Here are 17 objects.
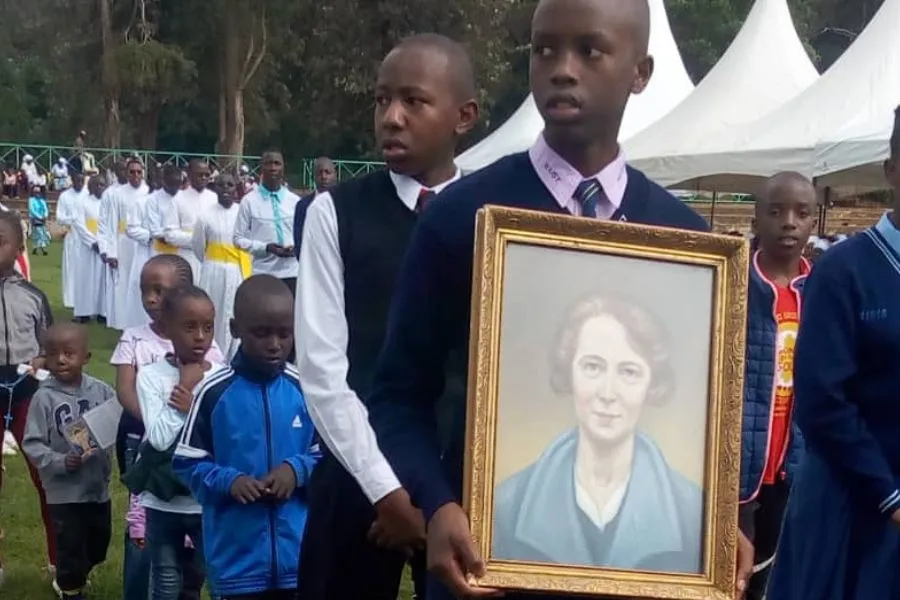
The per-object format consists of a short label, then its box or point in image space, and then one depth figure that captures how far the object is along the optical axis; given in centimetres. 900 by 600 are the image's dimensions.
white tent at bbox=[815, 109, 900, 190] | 1112
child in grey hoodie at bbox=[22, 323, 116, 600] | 550
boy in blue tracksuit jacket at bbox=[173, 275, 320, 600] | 416
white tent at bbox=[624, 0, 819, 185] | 1457
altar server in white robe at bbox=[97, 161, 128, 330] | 1627
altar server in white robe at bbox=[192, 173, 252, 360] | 1152
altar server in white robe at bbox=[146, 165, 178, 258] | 1342
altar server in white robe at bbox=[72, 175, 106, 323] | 1688
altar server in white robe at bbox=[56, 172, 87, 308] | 1778
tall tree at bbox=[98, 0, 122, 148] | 4347
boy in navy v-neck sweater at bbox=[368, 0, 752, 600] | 218
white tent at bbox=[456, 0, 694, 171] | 1838
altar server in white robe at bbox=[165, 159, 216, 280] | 1301
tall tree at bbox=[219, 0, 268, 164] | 4484
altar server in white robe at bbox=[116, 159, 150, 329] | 1438
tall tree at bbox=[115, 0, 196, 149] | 4297
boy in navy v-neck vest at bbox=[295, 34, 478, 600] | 319
